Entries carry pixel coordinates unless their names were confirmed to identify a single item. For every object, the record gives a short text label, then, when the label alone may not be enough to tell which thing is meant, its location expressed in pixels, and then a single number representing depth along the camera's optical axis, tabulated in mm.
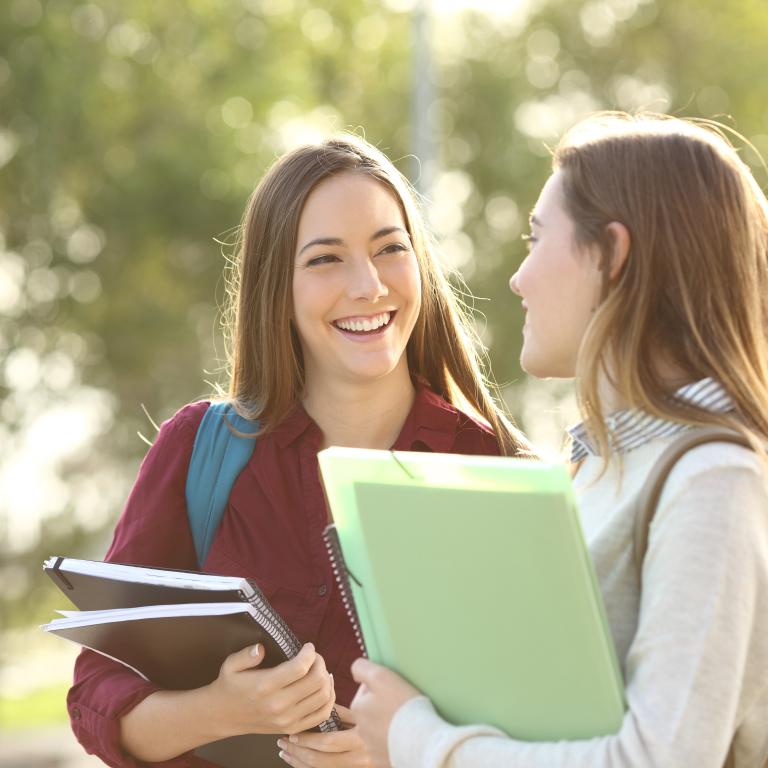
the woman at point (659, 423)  3028
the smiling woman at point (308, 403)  4989
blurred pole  24337
